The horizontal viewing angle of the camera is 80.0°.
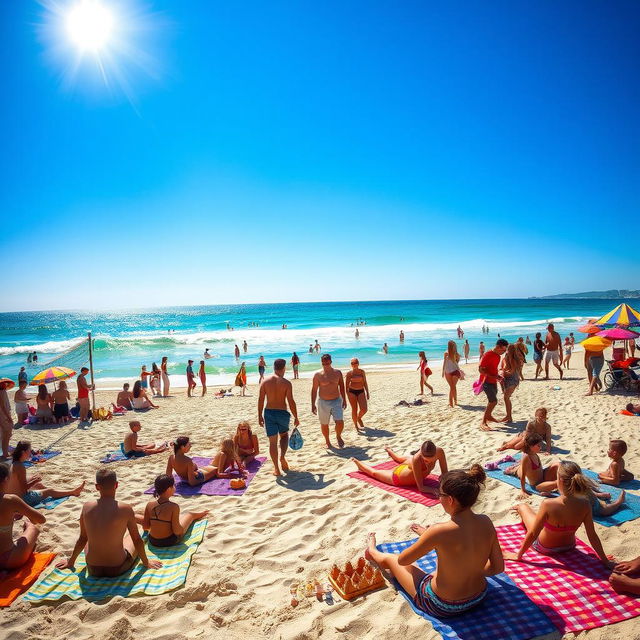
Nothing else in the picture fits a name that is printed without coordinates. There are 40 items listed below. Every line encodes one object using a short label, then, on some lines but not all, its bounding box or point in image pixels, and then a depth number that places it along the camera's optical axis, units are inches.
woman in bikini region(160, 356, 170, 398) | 601.3
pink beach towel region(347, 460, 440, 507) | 179.8
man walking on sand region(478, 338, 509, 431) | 301.6
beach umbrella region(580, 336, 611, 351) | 376.9
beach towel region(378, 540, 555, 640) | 100.5
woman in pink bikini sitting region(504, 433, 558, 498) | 180.1
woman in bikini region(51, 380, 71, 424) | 407.8
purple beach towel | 206.4
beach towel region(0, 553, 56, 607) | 125.0
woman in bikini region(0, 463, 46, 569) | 137.7
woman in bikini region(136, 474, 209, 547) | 152.2
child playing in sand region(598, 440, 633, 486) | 181.0
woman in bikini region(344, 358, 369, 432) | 307.6
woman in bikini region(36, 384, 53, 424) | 406.0
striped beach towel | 124.4
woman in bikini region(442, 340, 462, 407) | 380.5
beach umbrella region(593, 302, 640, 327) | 426.9
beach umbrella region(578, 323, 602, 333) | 423.5
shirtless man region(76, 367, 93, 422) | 411.5
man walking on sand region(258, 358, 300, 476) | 225.5
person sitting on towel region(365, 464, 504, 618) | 100.9
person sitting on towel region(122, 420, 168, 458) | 283.1
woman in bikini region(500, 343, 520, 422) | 305.1
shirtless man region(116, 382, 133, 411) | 472.1
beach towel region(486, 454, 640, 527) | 155.3
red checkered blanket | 105.2
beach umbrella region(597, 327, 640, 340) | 382.6
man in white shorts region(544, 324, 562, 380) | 511.2
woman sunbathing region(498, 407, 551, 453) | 225.3
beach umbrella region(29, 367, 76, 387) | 376.8
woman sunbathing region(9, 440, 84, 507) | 189.2
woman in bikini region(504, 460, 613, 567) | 122.3
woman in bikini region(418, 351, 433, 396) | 472.6
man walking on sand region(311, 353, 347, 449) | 270.8
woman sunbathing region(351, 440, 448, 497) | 188.7
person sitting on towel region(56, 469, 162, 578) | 132.7
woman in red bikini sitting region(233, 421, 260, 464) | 249.0
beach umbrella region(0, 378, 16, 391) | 283.1
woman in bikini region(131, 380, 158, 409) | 474.6
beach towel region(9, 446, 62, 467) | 268.0
